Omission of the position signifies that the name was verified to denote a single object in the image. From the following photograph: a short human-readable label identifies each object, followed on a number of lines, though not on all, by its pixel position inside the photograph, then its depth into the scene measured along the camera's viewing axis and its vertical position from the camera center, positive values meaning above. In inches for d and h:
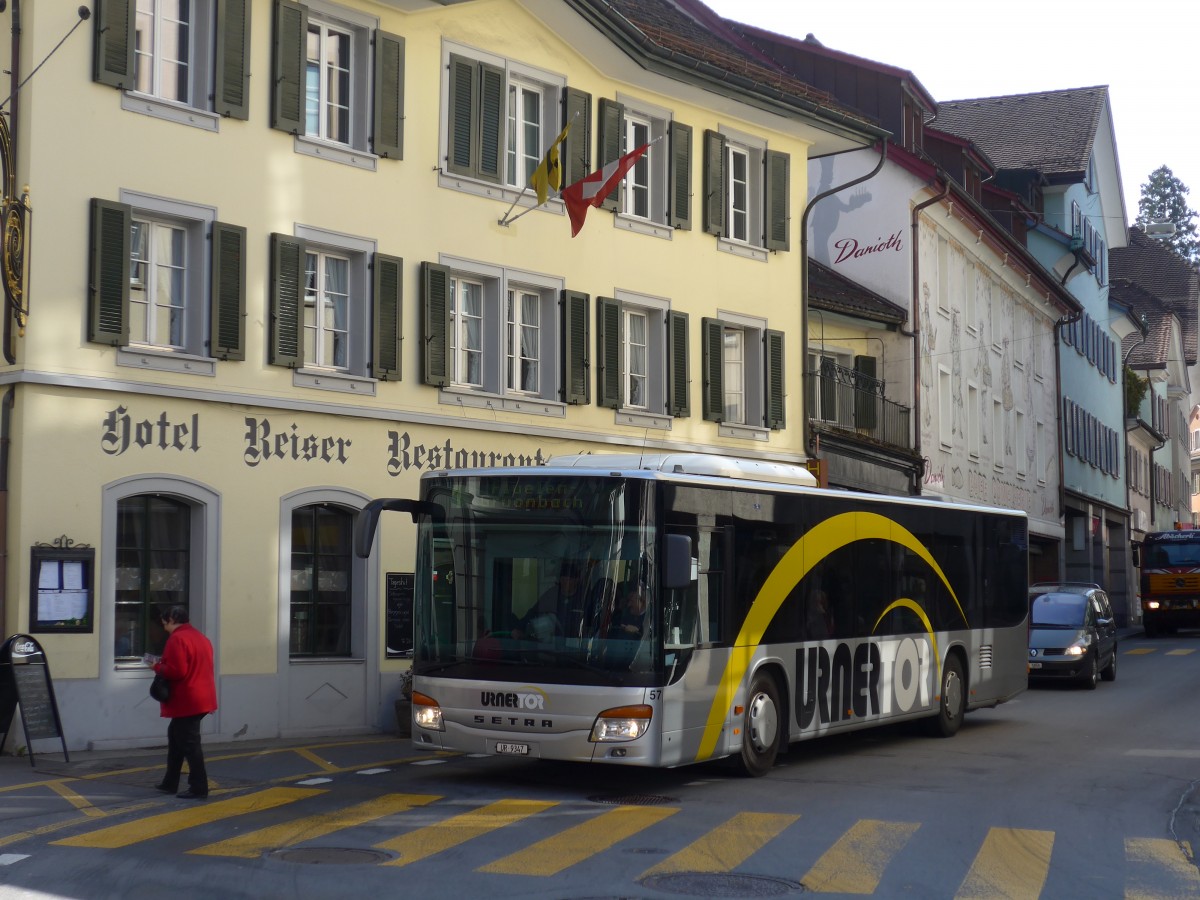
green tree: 3905.0 +875.1
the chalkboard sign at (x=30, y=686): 605.9 -40.4
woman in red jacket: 513.7 -35.8
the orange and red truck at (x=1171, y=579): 1841.8 -6.7
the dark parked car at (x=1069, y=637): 1063.0 -41.1
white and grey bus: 521.0 -12.0
